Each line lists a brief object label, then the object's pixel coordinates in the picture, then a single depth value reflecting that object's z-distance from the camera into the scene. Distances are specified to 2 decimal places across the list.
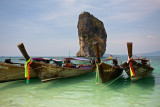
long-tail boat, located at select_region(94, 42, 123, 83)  7.85
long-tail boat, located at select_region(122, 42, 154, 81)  9.16
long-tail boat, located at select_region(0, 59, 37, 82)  9.24
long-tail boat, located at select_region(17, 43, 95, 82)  8.24
